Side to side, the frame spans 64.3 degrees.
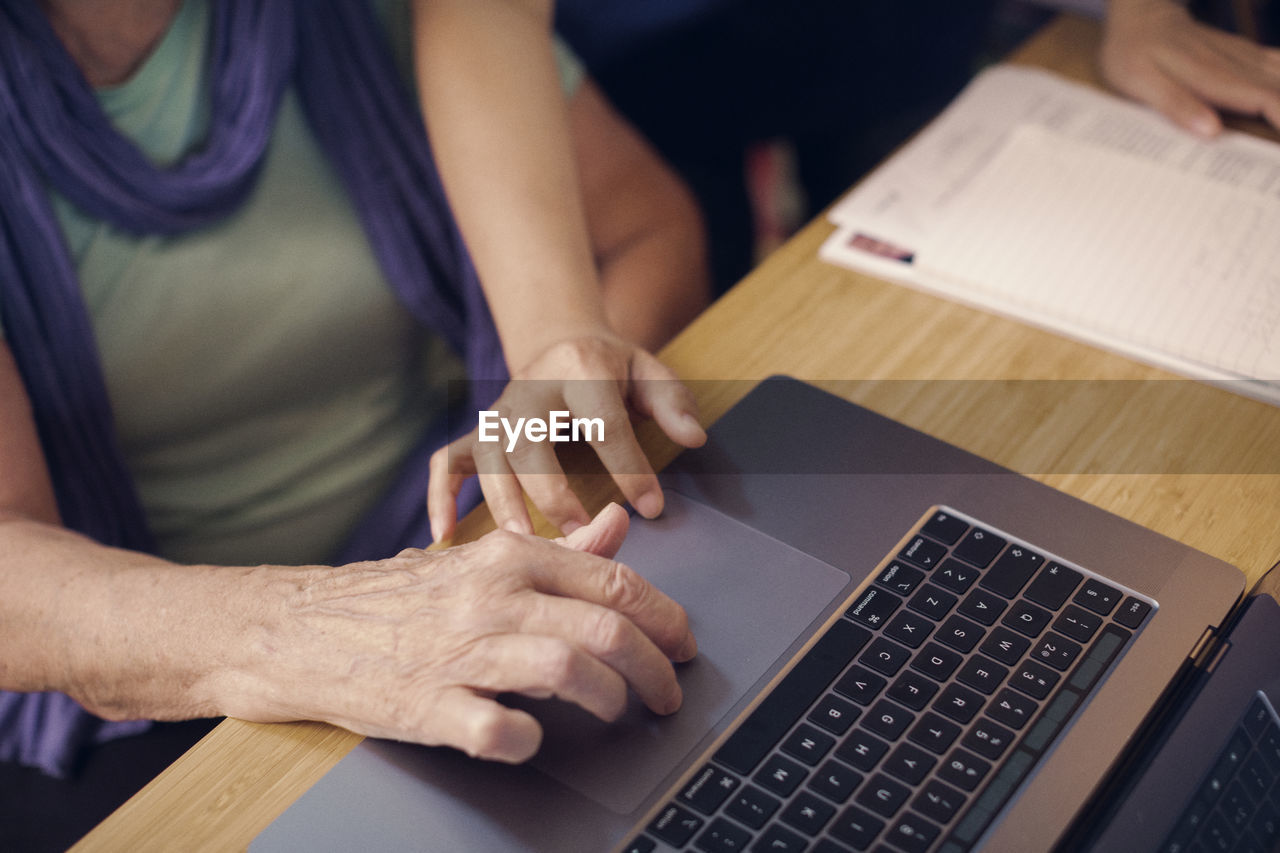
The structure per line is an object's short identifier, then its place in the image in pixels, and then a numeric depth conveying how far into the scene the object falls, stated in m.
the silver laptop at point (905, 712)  0.50
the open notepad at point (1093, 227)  0.76
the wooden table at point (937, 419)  0.54
